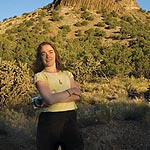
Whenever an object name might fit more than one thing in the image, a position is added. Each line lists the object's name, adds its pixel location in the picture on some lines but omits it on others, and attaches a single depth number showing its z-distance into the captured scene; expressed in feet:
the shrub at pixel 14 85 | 29.43
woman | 9.78
